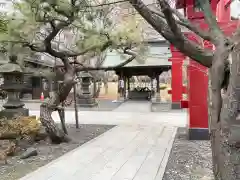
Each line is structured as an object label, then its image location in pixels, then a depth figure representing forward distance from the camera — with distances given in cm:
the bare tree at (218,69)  214
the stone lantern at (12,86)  708
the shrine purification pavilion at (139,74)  1656
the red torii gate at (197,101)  630
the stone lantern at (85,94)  1435
